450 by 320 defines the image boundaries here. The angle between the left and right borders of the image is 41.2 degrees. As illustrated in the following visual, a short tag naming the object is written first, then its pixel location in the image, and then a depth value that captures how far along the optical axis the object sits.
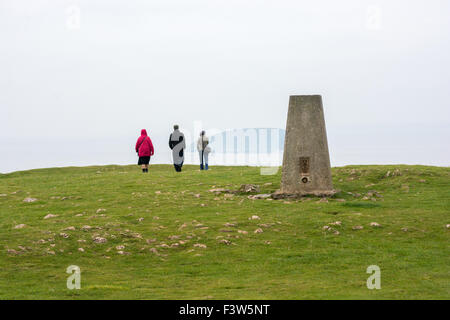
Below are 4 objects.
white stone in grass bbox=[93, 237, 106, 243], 22.08
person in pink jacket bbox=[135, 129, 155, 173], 39.41
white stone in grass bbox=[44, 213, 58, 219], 26.66
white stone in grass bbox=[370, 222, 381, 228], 23.95
